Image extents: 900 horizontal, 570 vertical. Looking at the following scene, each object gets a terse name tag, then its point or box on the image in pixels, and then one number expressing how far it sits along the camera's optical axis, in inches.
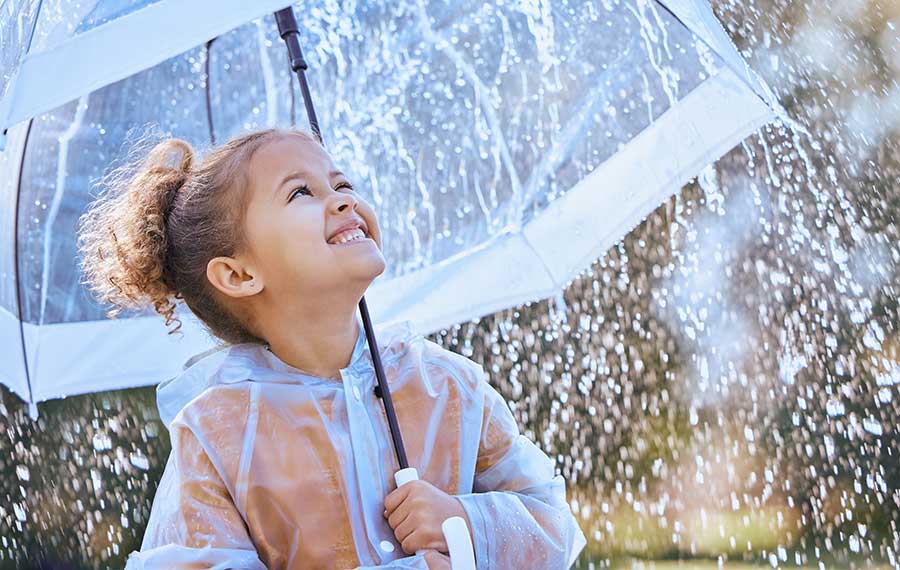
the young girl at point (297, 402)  84.3
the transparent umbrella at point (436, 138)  100.4
